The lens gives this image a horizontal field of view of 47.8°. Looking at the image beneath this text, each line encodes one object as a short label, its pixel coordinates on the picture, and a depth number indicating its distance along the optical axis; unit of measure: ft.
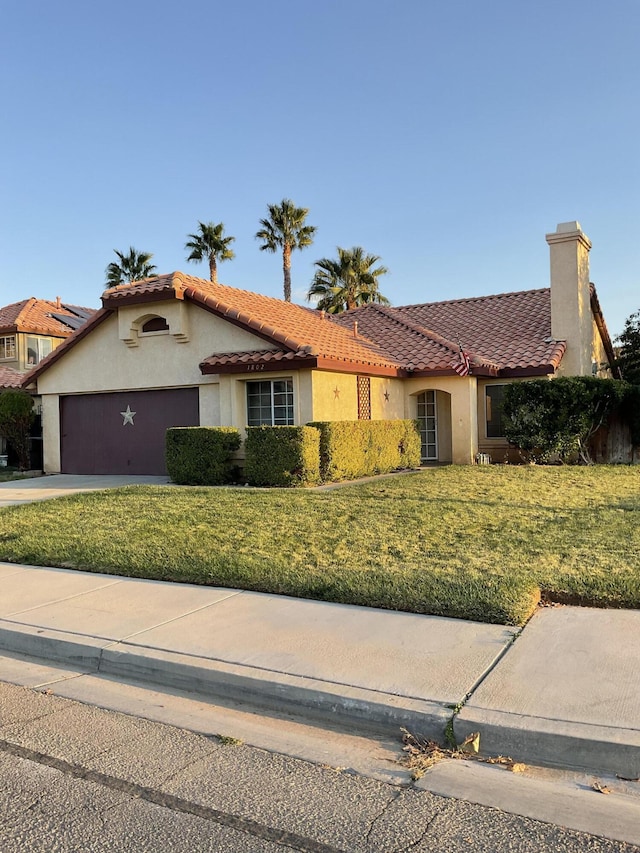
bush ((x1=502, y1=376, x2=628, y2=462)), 57.88
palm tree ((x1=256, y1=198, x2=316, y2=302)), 138.62
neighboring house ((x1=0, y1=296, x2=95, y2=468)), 100.37
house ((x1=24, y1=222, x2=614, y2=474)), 57.36
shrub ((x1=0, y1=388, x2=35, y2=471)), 69.72
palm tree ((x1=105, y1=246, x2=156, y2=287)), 143.84
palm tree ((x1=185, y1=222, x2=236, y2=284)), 140.97
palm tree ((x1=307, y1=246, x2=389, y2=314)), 125.59
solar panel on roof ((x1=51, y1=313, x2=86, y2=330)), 110.32
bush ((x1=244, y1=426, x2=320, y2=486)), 49.47
